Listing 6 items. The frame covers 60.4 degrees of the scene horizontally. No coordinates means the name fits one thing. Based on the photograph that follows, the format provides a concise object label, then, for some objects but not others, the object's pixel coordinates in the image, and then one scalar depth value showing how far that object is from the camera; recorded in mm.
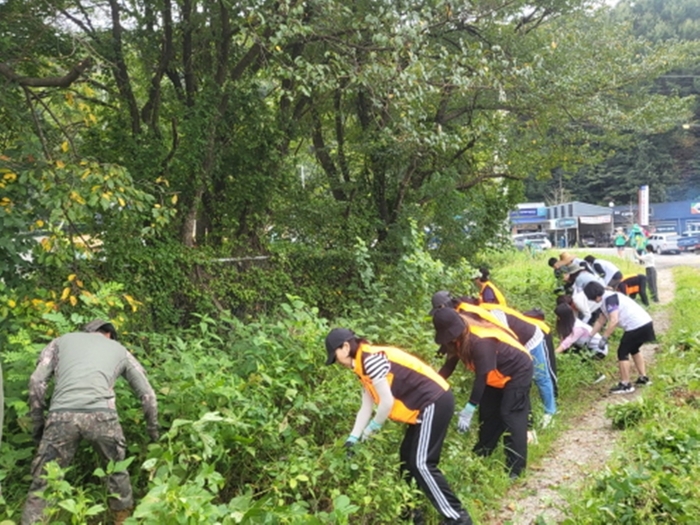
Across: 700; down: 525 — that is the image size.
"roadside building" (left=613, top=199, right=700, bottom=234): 52344
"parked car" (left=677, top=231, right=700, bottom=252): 41344
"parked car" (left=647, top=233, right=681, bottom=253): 38938
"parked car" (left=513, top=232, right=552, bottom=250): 42450
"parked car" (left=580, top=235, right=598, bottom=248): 50719
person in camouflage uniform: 3951
